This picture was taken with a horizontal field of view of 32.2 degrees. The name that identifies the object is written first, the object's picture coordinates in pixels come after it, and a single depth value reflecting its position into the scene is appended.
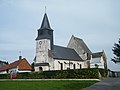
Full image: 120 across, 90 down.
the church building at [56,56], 47.78
